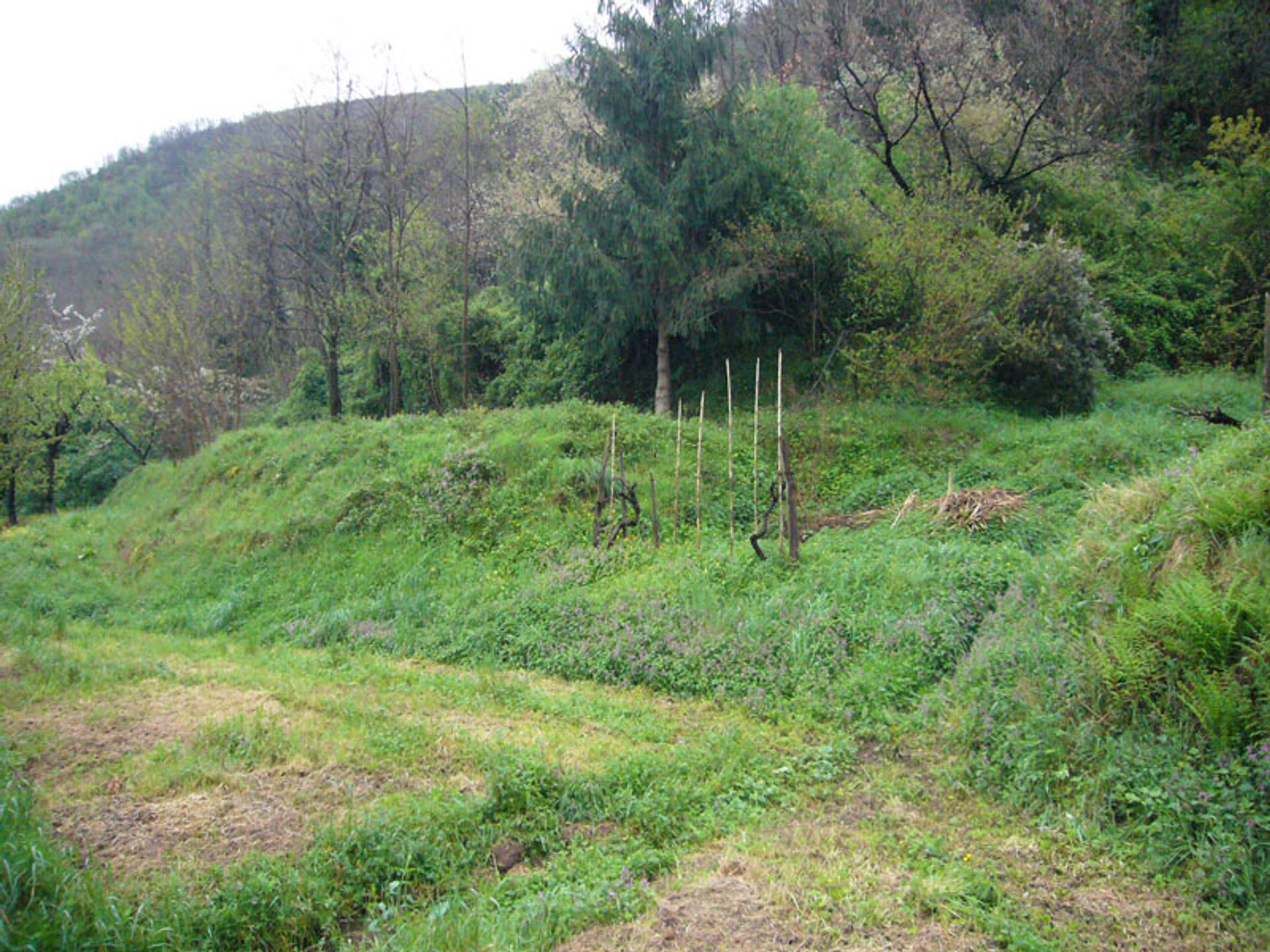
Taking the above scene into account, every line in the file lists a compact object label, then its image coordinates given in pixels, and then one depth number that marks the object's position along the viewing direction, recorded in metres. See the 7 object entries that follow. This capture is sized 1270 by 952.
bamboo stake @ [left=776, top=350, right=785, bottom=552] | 10.12
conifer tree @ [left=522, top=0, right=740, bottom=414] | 17.64
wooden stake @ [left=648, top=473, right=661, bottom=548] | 11.51
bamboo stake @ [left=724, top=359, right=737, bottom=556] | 10.78
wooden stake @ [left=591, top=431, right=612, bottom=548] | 12.09
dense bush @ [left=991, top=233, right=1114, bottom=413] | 16.48
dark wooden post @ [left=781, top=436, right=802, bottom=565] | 10.05
